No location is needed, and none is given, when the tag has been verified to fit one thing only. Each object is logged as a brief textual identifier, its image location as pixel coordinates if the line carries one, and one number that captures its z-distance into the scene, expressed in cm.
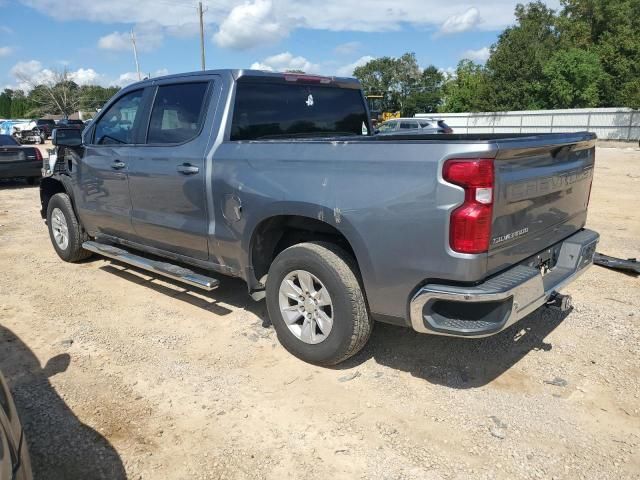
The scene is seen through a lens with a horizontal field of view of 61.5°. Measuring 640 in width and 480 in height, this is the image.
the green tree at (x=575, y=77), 3975
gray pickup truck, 290
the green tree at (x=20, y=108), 8156
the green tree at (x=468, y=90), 4650
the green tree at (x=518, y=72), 4400
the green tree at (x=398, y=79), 9157
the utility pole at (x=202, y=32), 3645
